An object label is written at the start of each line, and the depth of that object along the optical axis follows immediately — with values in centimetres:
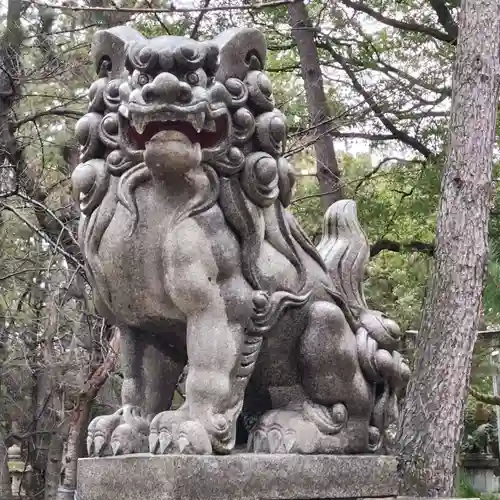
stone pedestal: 212
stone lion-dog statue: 228
